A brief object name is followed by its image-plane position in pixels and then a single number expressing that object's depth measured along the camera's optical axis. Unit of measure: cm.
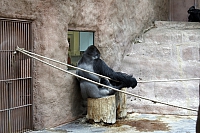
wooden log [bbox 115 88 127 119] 1144
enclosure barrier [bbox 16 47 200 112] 874
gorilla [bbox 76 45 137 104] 1081
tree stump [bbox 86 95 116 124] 1060
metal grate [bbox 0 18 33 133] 885
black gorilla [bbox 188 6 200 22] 1920
